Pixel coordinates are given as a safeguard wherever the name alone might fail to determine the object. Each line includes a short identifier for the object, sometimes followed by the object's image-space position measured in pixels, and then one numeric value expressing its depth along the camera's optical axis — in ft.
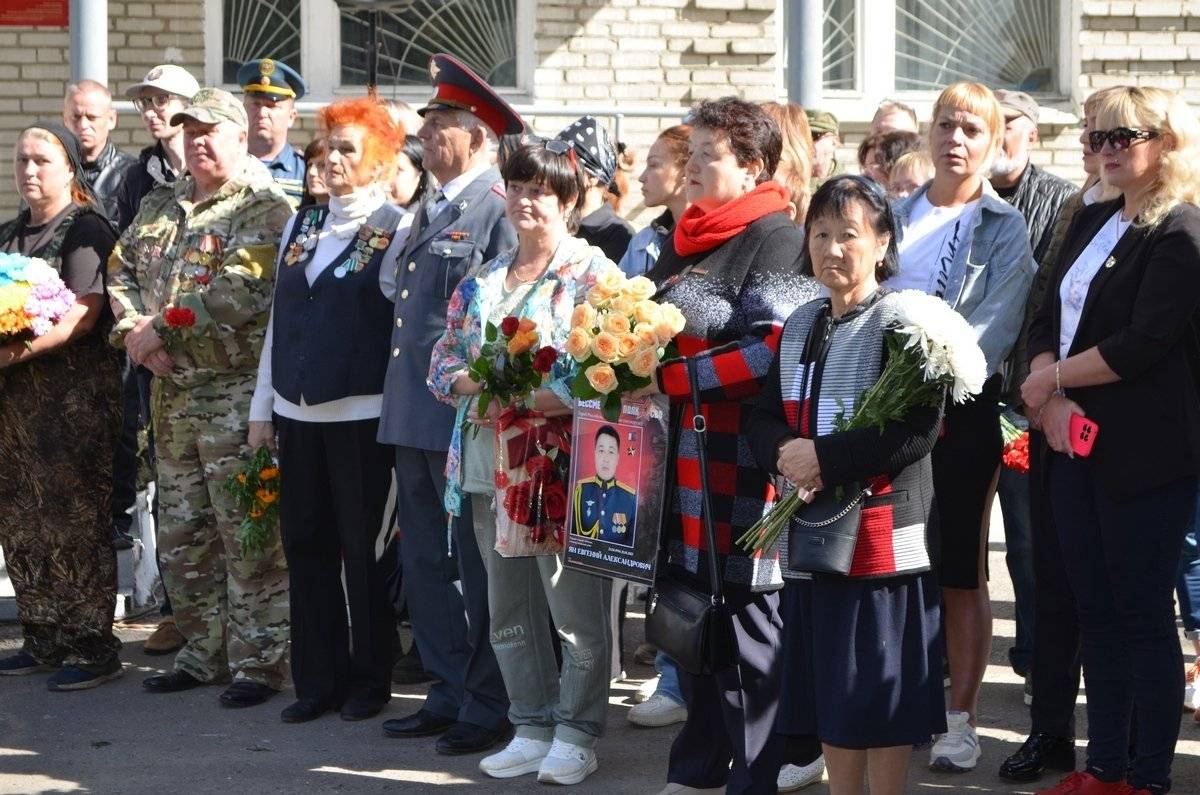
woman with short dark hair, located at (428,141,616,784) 33.94
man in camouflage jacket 40.65
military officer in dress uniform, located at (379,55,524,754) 36.88
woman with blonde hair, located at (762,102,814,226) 34.71
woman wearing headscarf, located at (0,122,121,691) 43.29
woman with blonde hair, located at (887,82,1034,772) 33.19
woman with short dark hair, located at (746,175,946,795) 27.43
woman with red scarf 30.01
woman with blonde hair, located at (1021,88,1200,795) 29.19
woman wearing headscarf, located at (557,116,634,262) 36.86
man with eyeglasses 50.47
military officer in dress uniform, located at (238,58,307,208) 52.80
